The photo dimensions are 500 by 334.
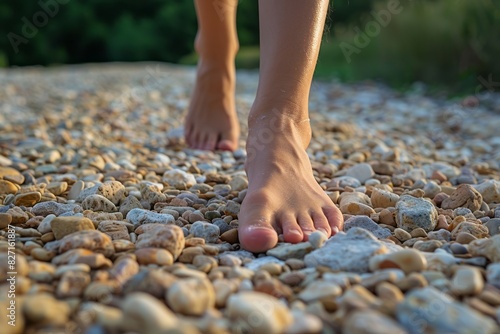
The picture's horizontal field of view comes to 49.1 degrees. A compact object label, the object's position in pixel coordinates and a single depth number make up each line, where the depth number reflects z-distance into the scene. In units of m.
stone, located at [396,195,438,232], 0.48
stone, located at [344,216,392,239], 0.47
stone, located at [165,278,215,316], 0.31
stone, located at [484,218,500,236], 0.47
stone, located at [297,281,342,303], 0.33
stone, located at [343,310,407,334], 0.28
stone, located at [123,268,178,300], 0.32
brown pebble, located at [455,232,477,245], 0.44
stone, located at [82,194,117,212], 0.52
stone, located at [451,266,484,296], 0.34
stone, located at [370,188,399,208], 0.55
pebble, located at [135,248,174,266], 0.39
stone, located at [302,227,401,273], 0.38
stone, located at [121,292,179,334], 0.27
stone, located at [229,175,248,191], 0.60
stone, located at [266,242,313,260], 0.42
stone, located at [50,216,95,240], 0.43
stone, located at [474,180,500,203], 0.57
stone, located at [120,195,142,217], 0.52
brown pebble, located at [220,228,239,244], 0.46
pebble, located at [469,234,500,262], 0.39
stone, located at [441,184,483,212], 0.54
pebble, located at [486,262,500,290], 0.36
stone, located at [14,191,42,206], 0.52
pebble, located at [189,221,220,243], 0.46
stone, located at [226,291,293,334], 0.29
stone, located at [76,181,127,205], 0.54
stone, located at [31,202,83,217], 0.50
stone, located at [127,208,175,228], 0.48
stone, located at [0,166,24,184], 0.60
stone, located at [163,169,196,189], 0.62
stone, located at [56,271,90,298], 0.33
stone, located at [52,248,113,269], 0.37
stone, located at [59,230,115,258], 0.39
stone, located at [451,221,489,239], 0.45
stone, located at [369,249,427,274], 0.37
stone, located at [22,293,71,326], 0.28
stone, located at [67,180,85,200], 0.56
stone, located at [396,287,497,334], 0.29
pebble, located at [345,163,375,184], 0.66
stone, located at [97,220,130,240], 0.44
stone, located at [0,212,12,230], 0.45
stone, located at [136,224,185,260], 0.40
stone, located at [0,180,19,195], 0.56
